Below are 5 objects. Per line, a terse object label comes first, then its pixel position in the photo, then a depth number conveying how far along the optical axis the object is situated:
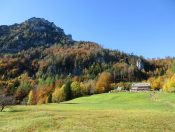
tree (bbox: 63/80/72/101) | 66.17
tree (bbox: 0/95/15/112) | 31.05
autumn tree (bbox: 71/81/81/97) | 68.56
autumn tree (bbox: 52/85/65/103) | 65.27
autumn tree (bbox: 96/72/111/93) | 75.87
